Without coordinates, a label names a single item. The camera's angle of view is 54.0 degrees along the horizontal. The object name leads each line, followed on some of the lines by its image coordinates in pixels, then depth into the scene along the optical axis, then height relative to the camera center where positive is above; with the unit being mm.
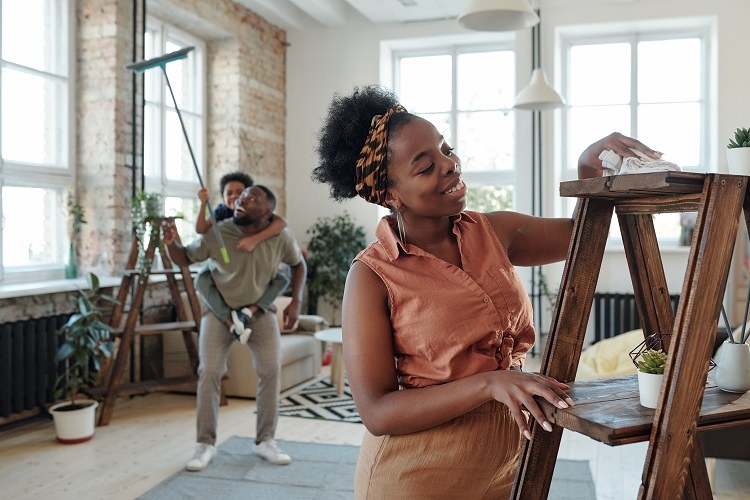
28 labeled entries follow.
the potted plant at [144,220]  4754 +208
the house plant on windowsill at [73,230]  5125 +156
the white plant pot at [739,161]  1148 +147
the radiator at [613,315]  6781 -568
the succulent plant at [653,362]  1061 -159
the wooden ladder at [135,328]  4660 -504
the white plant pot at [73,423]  4148 -971
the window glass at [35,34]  4779 +1475
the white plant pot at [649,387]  1046 -192
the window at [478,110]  7496 +1485
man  3785 -352
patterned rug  4848 -1061
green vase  5109 -88
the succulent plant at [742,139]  1173 +184
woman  1278 -129
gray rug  3381 -1103
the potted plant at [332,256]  7238 -31
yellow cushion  4992 -746
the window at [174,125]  6023 +1103
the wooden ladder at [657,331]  979 -127
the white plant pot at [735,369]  1129 -178
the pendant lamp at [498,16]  3984 +1332
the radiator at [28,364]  4270 -676
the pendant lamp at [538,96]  5254 +1126
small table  5470 -812
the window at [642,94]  7062 +1562
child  3816 -164
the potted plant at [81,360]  4172 -643
